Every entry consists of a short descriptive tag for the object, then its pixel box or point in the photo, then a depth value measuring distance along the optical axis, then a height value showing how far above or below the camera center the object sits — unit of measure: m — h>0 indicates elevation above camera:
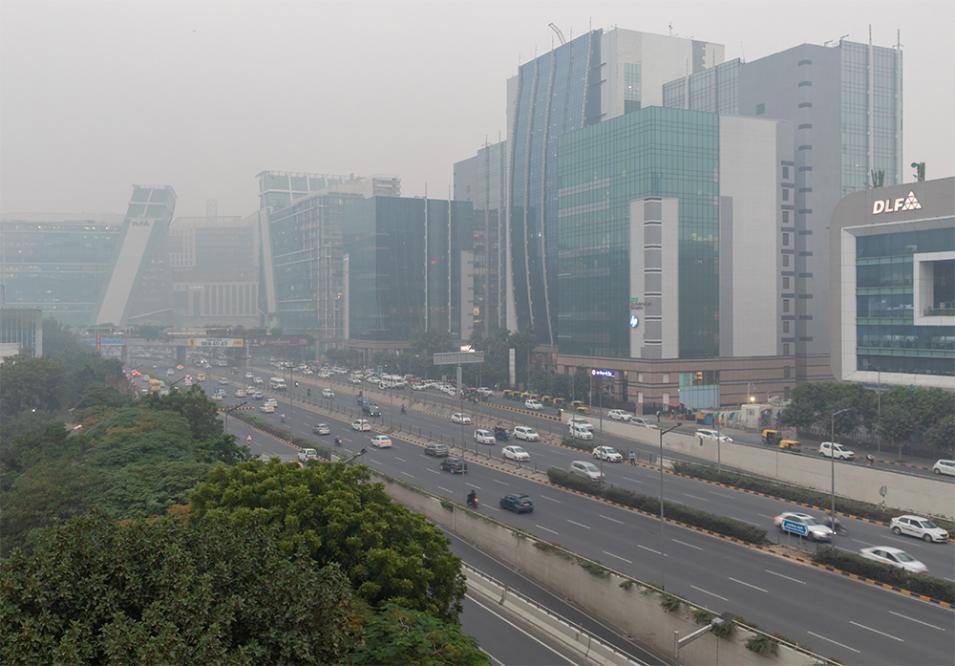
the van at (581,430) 71.50 -11.07
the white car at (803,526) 40.47 -11.28
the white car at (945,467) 55.97 -11.34
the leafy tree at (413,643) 18.81 -8.18
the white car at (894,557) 35.41 -11.37
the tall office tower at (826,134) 111.75 +24.87
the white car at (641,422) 73.38 -11.61
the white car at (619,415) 83.69 -11.30
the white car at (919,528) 41.50 -11.72
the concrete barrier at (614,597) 26.41 -11.51
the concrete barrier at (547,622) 27.67 -11.97
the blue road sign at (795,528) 40.81 -11.34
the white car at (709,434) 65.75 -10.66
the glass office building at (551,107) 127.19 +33.95
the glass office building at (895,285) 68.06 +1.95
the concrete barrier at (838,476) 45.34 -10.96
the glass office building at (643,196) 96.00 +12.25
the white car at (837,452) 61.45 -11.30
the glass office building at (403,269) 166.00 +8.68
